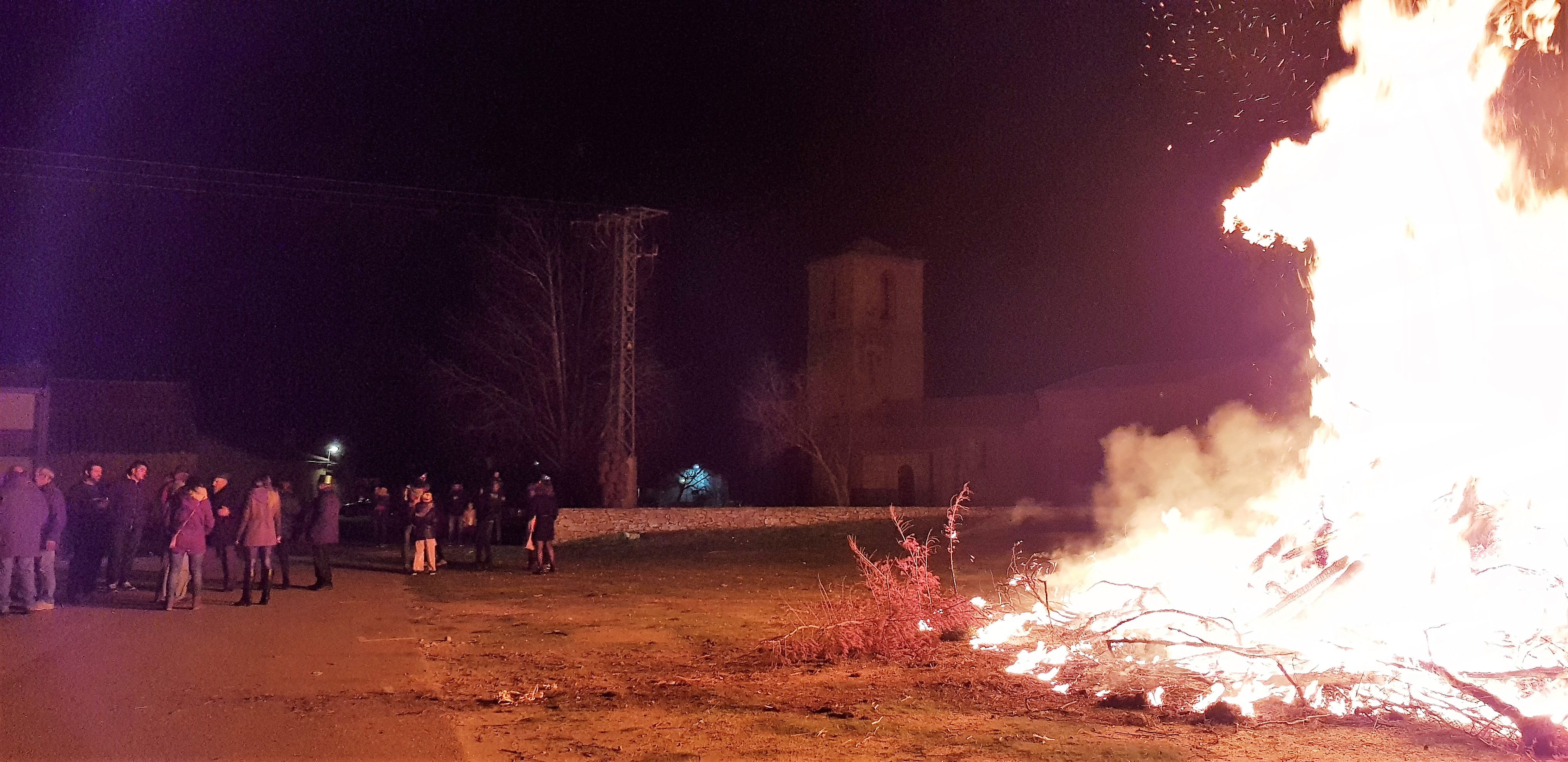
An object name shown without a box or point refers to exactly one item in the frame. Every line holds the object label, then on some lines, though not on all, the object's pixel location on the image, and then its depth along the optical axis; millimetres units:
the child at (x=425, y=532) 17625
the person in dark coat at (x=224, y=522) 14250
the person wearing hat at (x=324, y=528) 14844
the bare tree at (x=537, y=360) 33656
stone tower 51625
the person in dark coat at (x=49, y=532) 12445
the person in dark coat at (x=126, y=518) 13789
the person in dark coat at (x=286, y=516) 14578
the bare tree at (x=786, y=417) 43062
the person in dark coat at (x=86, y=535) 13539
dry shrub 9633
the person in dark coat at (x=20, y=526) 11625
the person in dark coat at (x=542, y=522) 17531
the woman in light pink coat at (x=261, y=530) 13156
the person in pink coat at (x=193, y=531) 12422
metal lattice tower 26641
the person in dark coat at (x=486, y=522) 19859
